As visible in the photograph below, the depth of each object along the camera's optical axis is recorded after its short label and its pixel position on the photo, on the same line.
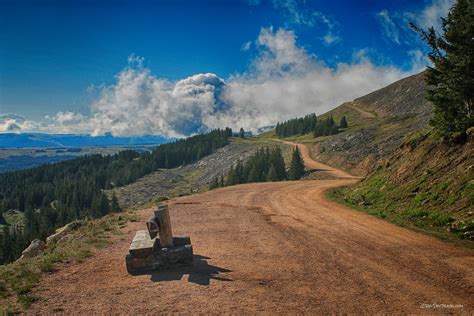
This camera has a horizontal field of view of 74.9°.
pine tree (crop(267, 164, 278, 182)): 78.61
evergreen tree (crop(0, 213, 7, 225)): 146.88
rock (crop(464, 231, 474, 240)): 15.66
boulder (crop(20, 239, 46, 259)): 22.65
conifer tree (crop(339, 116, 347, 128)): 134.71
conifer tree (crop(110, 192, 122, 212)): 109.08
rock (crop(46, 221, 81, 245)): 23.42
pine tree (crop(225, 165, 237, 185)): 94.02
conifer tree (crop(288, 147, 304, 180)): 74.44
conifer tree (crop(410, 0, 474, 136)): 21.50
